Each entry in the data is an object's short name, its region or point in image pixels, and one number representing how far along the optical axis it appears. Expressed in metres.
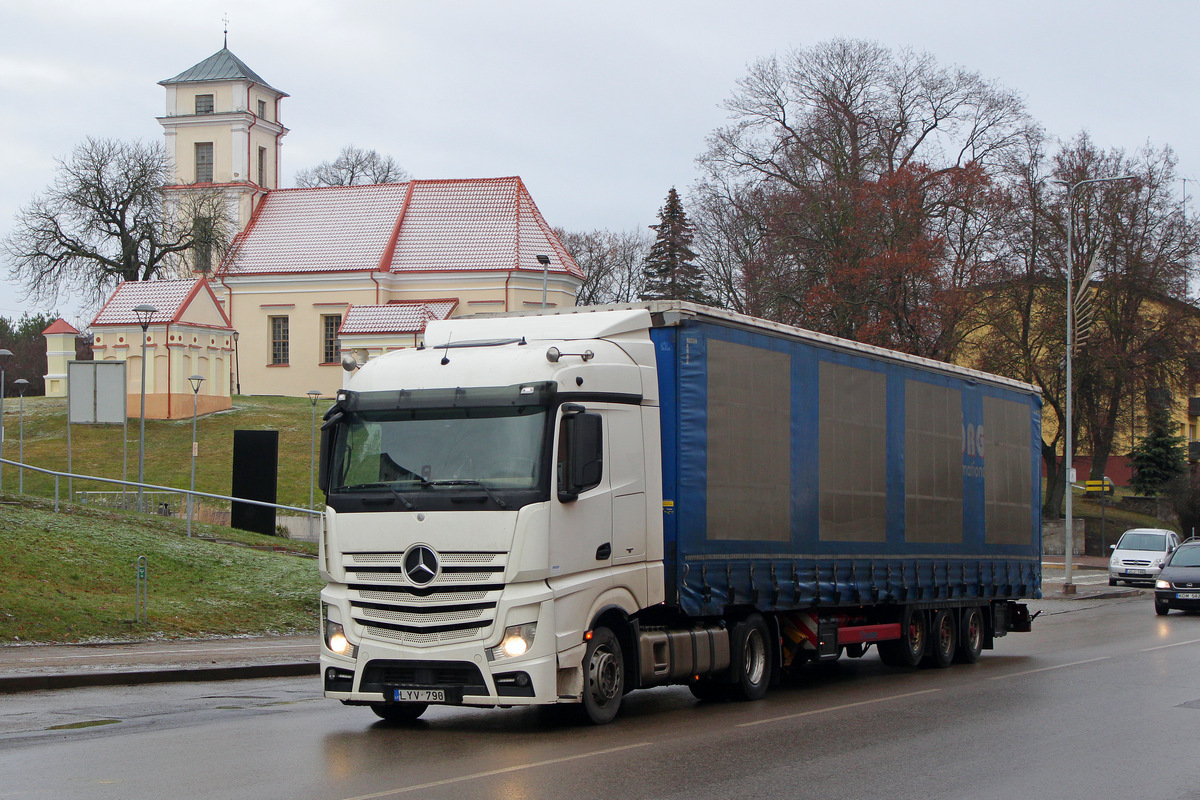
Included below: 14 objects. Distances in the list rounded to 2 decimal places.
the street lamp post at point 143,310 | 34.81
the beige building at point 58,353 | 70.38
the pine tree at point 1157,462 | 64.81
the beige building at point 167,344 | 58.50
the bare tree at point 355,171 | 96.00
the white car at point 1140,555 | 37.81
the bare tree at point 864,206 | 46.38
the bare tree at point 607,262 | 88.44
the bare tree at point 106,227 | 69.50
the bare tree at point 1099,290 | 51.00
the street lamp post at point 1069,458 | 34.19
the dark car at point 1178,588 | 27.47
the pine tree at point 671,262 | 76.38
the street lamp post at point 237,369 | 71.62
